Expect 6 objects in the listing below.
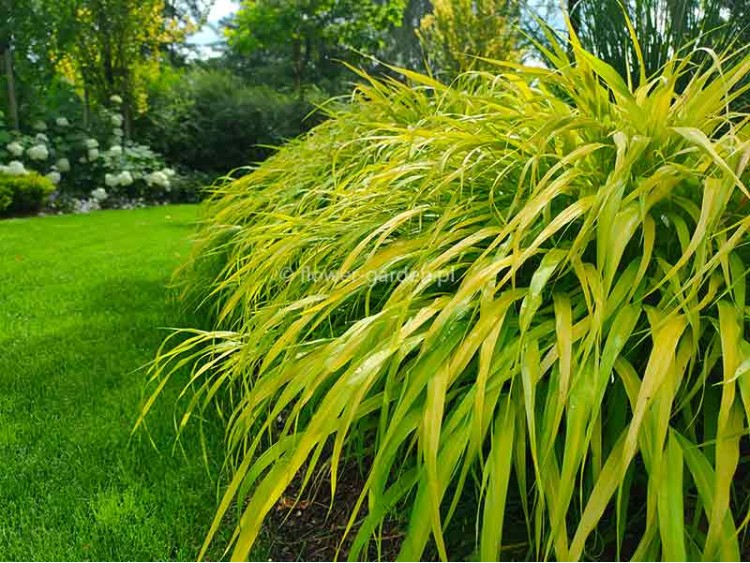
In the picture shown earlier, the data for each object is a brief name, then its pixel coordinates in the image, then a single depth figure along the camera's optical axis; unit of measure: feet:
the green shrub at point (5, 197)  23.17
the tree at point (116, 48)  32.65
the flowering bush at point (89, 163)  28.22
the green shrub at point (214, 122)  37.19
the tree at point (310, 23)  46.78
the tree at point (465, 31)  31.12
